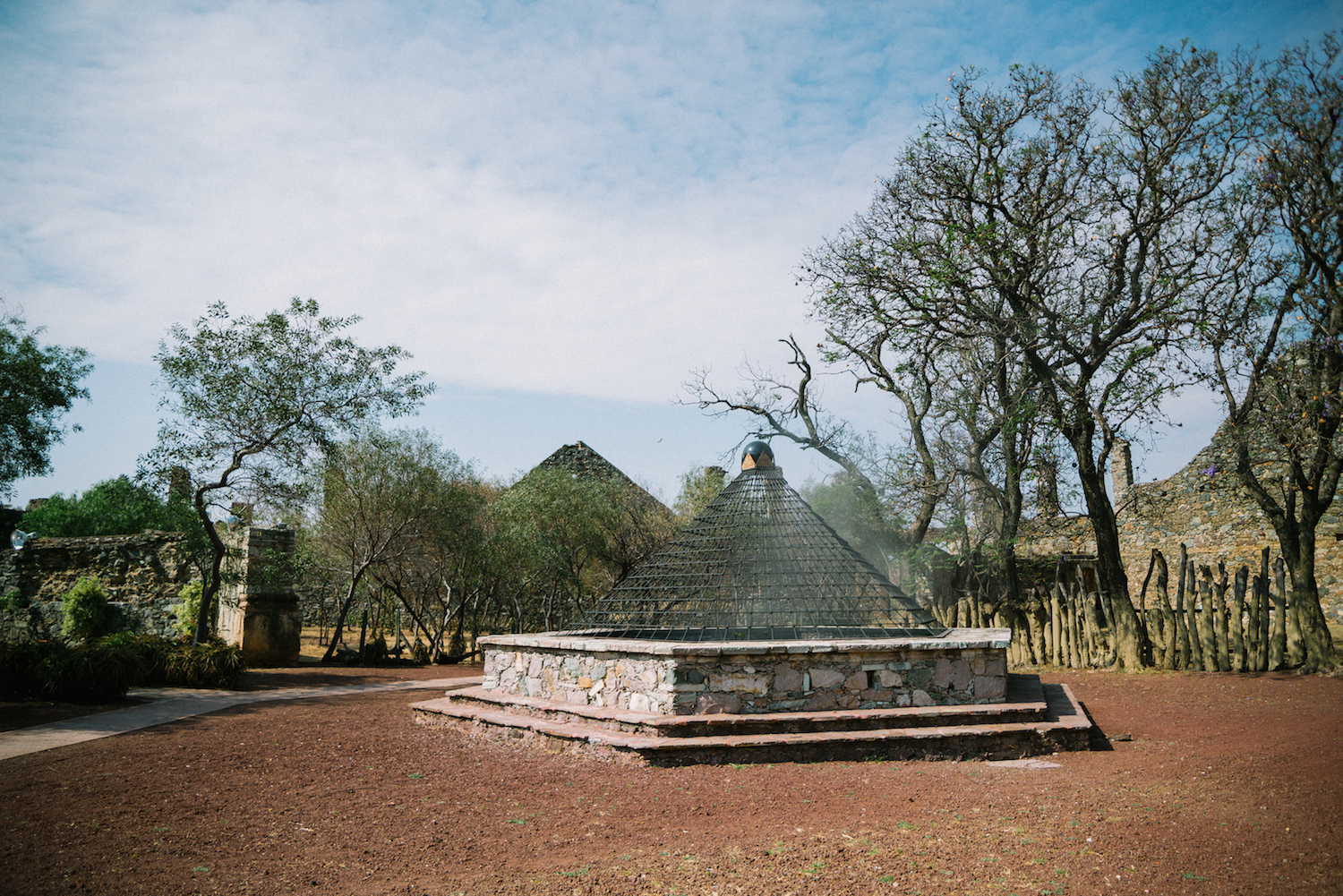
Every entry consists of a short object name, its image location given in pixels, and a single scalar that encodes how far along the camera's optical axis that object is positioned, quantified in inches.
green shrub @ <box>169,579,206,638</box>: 538.3
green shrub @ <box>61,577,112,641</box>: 529.7
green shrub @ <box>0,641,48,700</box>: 335.9
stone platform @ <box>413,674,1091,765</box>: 225.8
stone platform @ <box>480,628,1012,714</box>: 242.5
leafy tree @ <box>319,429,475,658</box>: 576.4
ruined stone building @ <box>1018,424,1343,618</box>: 559.2
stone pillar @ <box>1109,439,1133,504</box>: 737.6
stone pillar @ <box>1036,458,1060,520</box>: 536.4
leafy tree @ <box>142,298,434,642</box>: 462.0
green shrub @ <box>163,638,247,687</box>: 411.8
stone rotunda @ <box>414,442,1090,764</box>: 234.1
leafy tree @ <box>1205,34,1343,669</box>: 374.0
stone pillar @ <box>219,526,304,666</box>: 539.5
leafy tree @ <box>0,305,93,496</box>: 430.6
